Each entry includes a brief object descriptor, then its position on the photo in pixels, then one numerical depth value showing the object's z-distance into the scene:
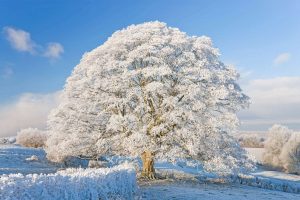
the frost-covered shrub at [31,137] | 38.81
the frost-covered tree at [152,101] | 16.57
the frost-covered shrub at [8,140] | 47.03
